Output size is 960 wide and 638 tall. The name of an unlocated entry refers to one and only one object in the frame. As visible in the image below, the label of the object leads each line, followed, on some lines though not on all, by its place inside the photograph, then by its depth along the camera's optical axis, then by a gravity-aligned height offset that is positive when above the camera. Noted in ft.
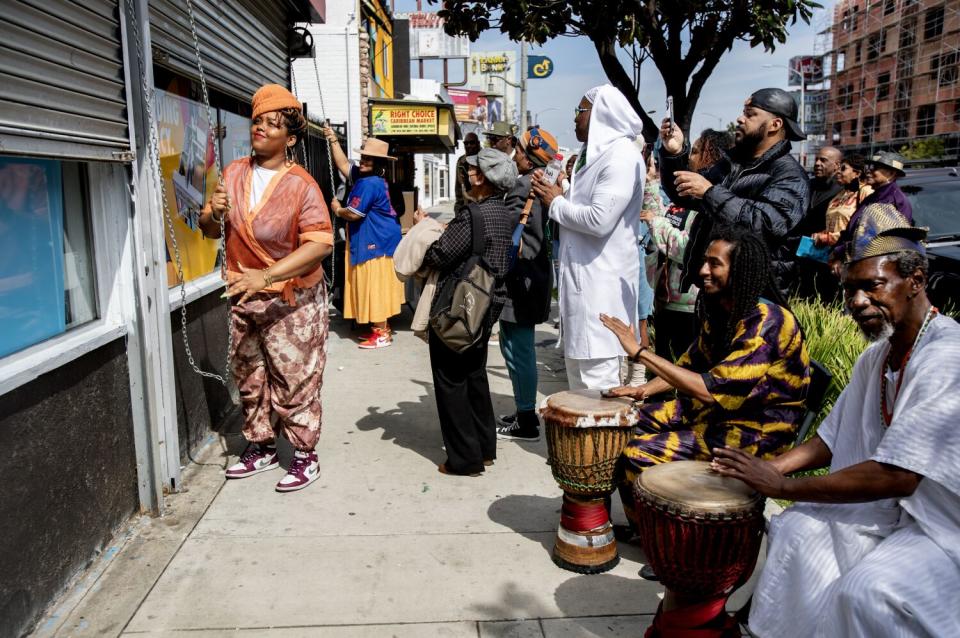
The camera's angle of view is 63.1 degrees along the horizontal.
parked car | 22.33 -0.84
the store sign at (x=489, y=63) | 219.41 +36.97
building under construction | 188.24 +32.43
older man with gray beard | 6.70 -2.77
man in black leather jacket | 12.46 +0.15
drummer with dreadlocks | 9.86 -2.21
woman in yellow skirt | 25.40 -1.96
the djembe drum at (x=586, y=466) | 10.87 -3.82
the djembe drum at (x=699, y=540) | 8.21 -3.69
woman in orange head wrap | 13.30 -1.35
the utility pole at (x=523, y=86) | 87.82 +12.64
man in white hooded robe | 13.39 -0.62
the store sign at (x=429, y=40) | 177.47 +35.14
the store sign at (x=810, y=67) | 269.44 +43.59
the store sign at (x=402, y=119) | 44.06 +4.18
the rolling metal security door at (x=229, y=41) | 14.01 +3.33
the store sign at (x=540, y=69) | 129.55 +20.70
